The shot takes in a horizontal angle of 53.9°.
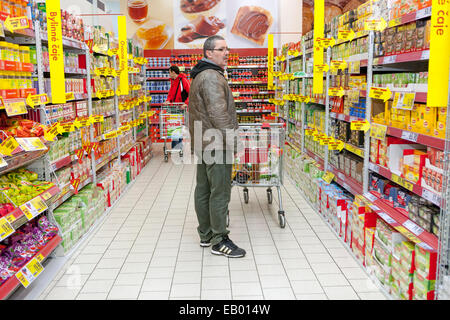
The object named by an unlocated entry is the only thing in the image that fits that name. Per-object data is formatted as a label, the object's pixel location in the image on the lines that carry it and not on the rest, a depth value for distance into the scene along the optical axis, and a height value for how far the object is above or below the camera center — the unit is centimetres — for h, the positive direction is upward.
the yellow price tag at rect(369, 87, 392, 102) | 350 +1
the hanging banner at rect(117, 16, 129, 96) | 648 +53
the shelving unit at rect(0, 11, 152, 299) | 333 -52
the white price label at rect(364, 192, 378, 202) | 378 -88
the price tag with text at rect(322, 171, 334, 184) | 508 -94
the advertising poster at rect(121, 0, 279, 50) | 1272 +215
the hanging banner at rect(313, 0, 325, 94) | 495 +66
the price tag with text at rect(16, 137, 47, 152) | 326 -34
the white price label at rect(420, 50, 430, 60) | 295 +26
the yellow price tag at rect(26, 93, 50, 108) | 354 -1
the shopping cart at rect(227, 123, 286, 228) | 487 -69
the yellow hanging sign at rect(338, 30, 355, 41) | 429 +58
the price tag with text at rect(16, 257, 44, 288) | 306 -123
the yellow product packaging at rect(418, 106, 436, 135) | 294 -17
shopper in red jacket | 909 +13
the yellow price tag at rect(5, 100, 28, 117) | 316 -7
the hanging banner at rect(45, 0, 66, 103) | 393 +43
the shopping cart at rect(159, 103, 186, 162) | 881 -46
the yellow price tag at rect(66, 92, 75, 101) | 430 +2
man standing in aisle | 387 -32
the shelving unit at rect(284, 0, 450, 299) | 291 -41
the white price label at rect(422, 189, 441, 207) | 276 -65
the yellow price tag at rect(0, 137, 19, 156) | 304 -32
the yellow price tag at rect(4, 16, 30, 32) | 324 +55
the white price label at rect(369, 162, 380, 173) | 380 -63
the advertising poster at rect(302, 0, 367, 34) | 1100 +219
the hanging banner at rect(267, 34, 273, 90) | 962 +73
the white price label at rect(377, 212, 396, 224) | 322 -91
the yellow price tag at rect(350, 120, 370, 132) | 394 -27
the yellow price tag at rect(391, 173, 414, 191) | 316 -64
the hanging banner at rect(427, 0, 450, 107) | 264 +24
